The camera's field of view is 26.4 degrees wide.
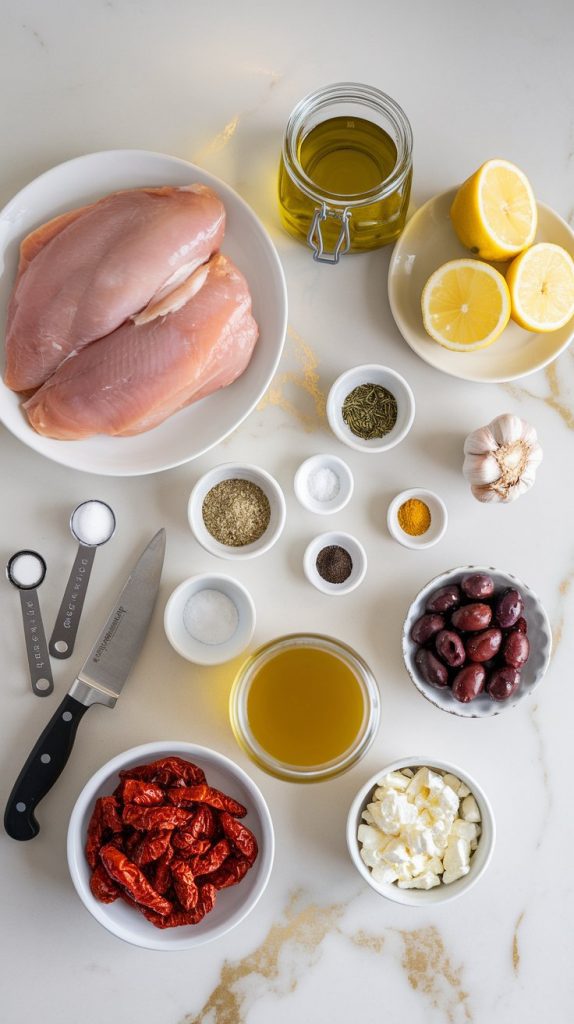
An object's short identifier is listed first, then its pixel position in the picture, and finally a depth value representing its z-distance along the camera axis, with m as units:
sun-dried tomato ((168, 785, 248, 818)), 0.80
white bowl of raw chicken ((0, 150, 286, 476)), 0.81
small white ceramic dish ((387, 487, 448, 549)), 0.87
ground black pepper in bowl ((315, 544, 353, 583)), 0.87
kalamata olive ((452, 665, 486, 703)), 0.83
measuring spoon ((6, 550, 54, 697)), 0.85
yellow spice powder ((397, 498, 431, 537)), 0.87
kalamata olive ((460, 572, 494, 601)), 0.84
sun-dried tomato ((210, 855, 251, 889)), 0.81
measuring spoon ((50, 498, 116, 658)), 0.86
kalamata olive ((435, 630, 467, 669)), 0.83
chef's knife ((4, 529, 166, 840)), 0.84
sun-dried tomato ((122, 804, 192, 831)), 0.79
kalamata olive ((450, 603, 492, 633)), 0.83
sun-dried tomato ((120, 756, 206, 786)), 0.81
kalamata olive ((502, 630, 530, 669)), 0.84
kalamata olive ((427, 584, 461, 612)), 0.84
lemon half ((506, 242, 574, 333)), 0.84
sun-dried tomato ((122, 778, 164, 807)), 0.80
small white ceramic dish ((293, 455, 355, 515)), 0.87
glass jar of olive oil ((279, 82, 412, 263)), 0.82
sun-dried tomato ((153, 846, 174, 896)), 0.79
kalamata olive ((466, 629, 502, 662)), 0.83
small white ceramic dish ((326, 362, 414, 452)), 0.86
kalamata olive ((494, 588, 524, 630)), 0.84
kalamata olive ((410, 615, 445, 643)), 0.84
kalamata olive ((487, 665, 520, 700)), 0.84
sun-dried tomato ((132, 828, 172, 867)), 0.79
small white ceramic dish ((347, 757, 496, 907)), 0.83
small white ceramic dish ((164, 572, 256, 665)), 0.85
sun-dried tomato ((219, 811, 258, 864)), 0.81
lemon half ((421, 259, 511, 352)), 0.84
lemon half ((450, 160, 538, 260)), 0.82
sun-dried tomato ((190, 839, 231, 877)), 0.80
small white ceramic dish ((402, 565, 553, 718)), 0.85
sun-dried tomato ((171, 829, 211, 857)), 0.80
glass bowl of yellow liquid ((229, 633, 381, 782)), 0.85
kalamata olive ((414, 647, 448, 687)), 0.83
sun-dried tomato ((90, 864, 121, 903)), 0.80
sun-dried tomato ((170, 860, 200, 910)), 0.79
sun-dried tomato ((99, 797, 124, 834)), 0.80
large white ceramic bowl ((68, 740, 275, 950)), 0.80
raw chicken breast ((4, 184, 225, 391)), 0.79
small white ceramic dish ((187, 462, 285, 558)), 0.85
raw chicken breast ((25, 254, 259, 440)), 0.79
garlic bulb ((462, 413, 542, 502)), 0.85
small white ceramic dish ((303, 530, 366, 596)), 0.87
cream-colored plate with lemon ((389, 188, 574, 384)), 0.86
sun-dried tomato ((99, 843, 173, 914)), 0.79
